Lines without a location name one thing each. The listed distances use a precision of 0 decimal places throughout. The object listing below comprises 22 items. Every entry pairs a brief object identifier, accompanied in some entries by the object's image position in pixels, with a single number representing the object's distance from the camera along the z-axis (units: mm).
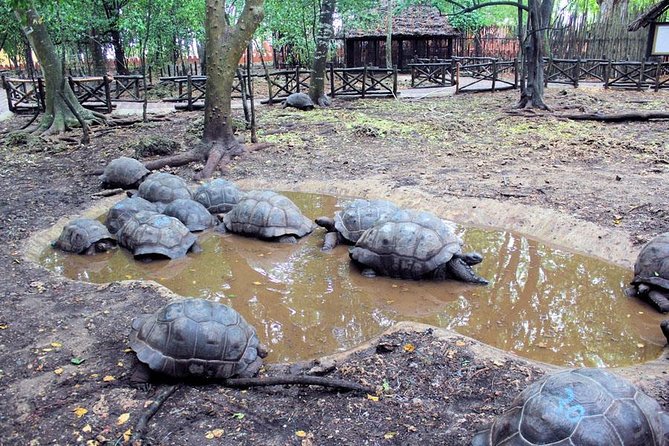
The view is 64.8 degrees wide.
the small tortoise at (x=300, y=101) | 17438
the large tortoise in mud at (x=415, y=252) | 6164
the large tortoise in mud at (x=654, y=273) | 5340
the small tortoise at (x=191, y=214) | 7865
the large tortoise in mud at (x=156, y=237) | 6918
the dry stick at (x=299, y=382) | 3926
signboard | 17172
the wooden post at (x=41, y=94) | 16711
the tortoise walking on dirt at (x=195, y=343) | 4062
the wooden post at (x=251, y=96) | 11922
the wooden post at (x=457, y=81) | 20625
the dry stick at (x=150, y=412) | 3451
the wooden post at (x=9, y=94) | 18656
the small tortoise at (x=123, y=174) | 9484
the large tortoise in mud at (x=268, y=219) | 7496
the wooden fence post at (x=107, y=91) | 17812
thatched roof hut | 29625
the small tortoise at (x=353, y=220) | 7145
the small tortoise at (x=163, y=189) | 8547
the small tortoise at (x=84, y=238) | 7094
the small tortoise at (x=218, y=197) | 8578
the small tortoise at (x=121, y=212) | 7746
